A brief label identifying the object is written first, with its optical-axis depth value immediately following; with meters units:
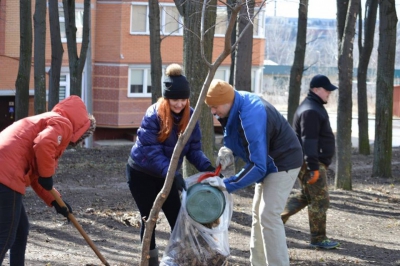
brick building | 30.47
